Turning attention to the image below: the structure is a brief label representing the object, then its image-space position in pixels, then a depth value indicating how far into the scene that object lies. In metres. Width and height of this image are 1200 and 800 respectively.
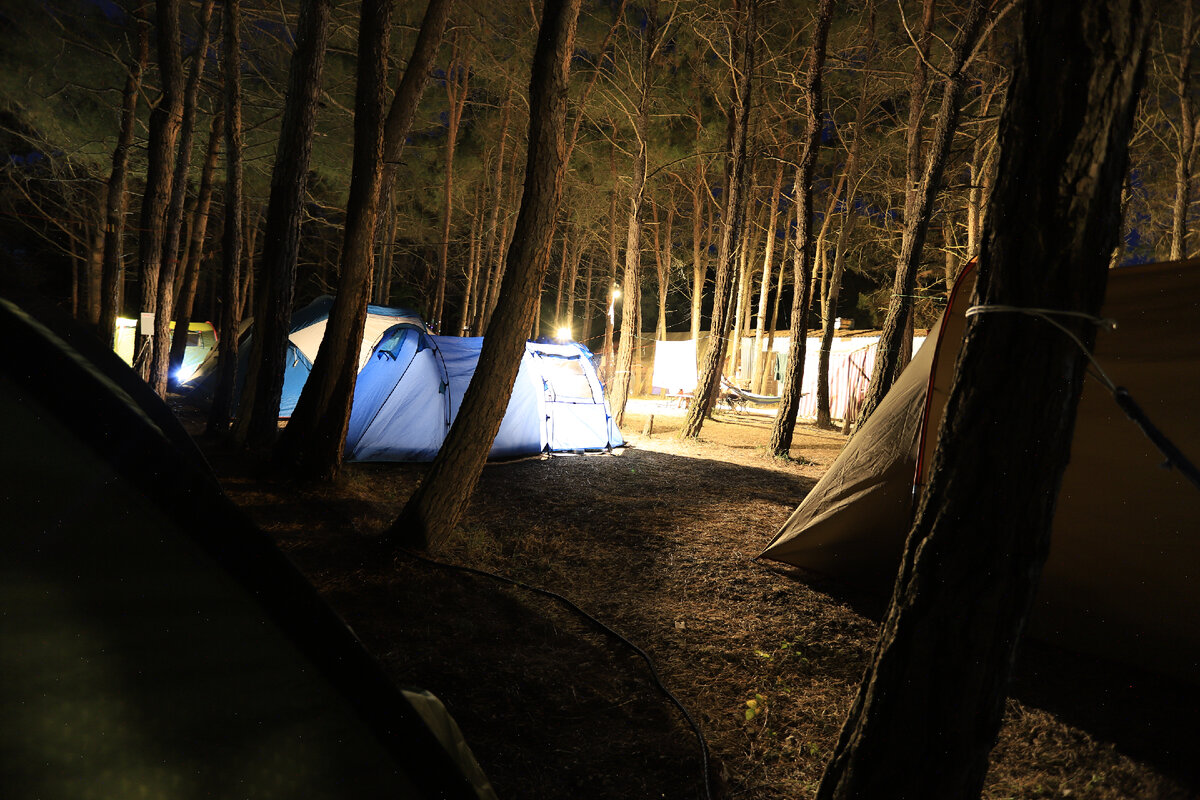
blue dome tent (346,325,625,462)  7.37
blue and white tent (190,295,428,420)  10.19
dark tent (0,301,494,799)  0.83
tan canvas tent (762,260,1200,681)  2.82
